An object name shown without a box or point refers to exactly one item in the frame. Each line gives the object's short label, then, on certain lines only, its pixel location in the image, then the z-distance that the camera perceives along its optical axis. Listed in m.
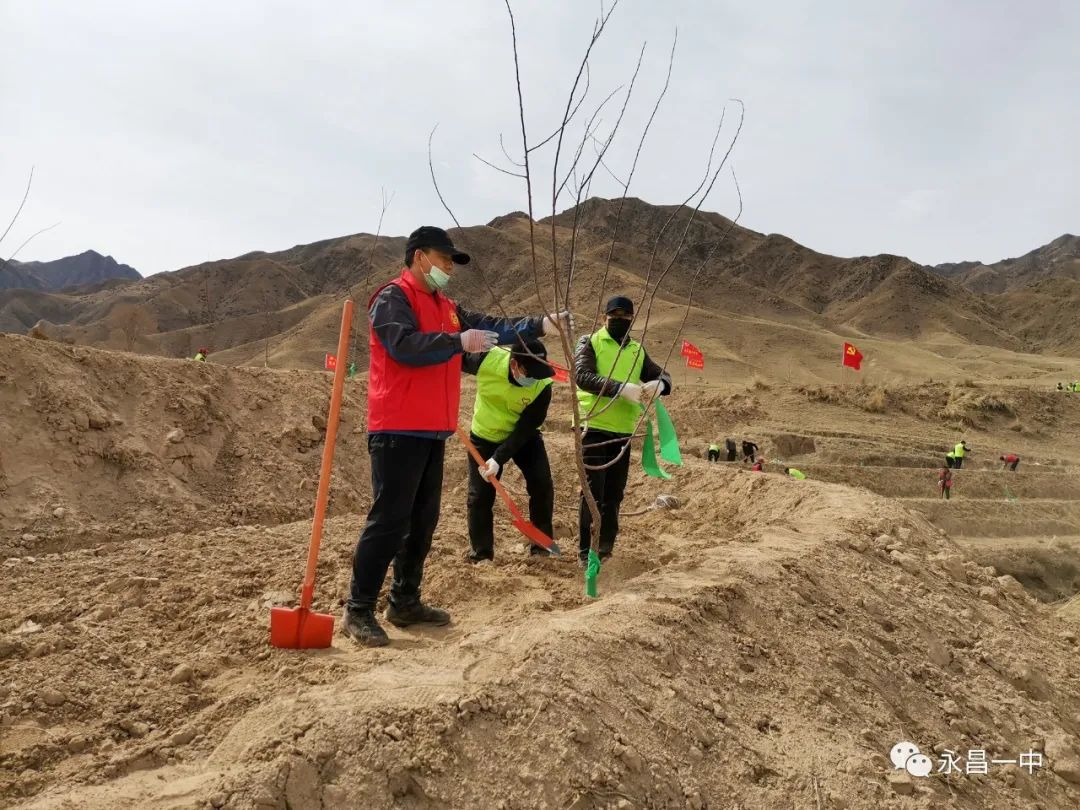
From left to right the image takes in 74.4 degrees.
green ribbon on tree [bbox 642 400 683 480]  4.08
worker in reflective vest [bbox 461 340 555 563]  4.30
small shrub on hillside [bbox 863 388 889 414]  20.30
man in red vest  2.99
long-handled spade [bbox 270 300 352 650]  2.86
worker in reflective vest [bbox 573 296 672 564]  4.13
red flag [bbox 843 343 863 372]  20.58
